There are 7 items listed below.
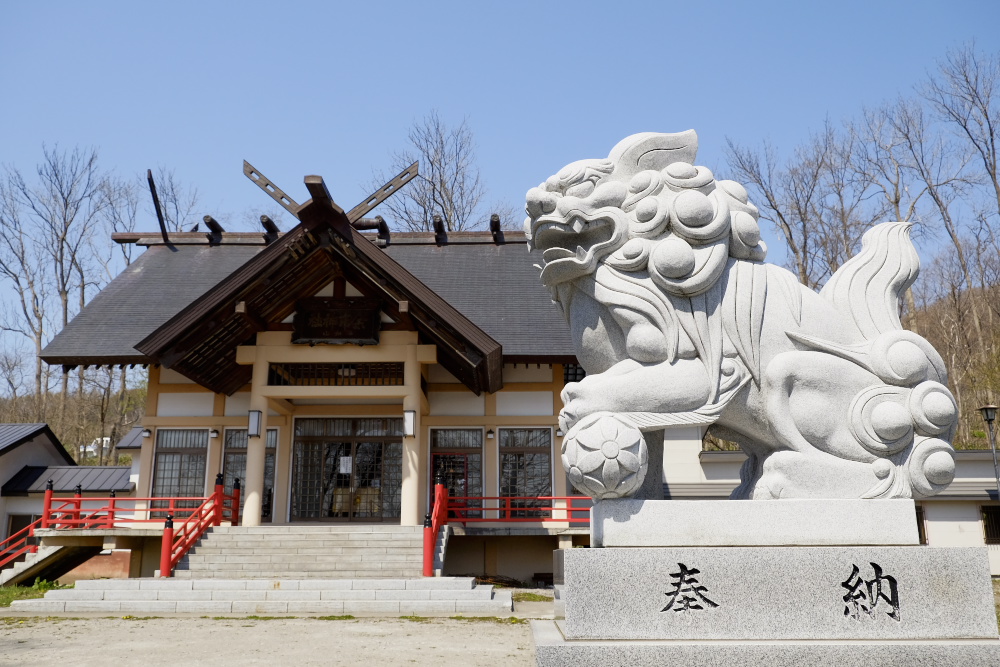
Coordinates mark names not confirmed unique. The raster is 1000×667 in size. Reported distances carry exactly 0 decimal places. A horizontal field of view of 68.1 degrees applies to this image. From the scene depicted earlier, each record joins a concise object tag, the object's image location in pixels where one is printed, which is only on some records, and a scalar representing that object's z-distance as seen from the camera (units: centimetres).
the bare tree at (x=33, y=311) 2464
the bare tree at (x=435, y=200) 2420
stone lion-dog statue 331
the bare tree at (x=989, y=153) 2028
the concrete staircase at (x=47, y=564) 1262
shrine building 1302
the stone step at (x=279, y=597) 906
